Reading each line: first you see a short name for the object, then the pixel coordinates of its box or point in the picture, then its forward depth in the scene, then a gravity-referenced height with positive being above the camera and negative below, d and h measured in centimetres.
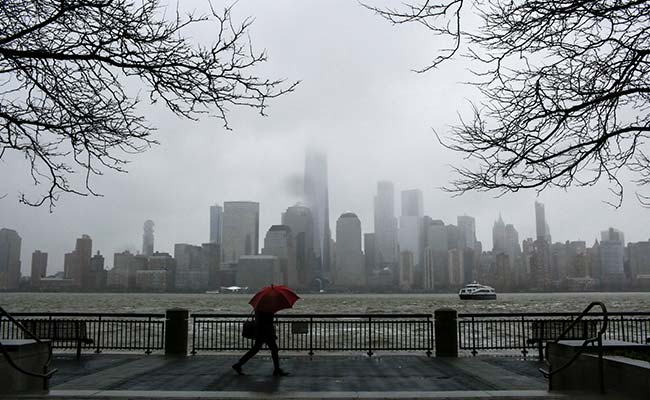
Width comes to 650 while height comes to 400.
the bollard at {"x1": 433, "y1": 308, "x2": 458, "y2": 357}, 1709 -145
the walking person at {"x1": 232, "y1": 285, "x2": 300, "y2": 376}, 1280 -69
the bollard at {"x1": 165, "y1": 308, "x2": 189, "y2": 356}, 1738 -150
